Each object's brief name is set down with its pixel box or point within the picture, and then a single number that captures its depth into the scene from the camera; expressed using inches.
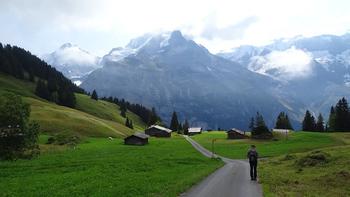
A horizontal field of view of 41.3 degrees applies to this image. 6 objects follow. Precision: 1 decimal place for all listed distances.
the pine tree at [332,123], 7464.6
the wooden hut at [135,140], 5521.7
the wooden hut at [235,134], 7298.2
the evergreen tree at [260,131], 6309.1
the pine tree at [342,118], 7106.3
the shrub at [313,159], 2277.3
